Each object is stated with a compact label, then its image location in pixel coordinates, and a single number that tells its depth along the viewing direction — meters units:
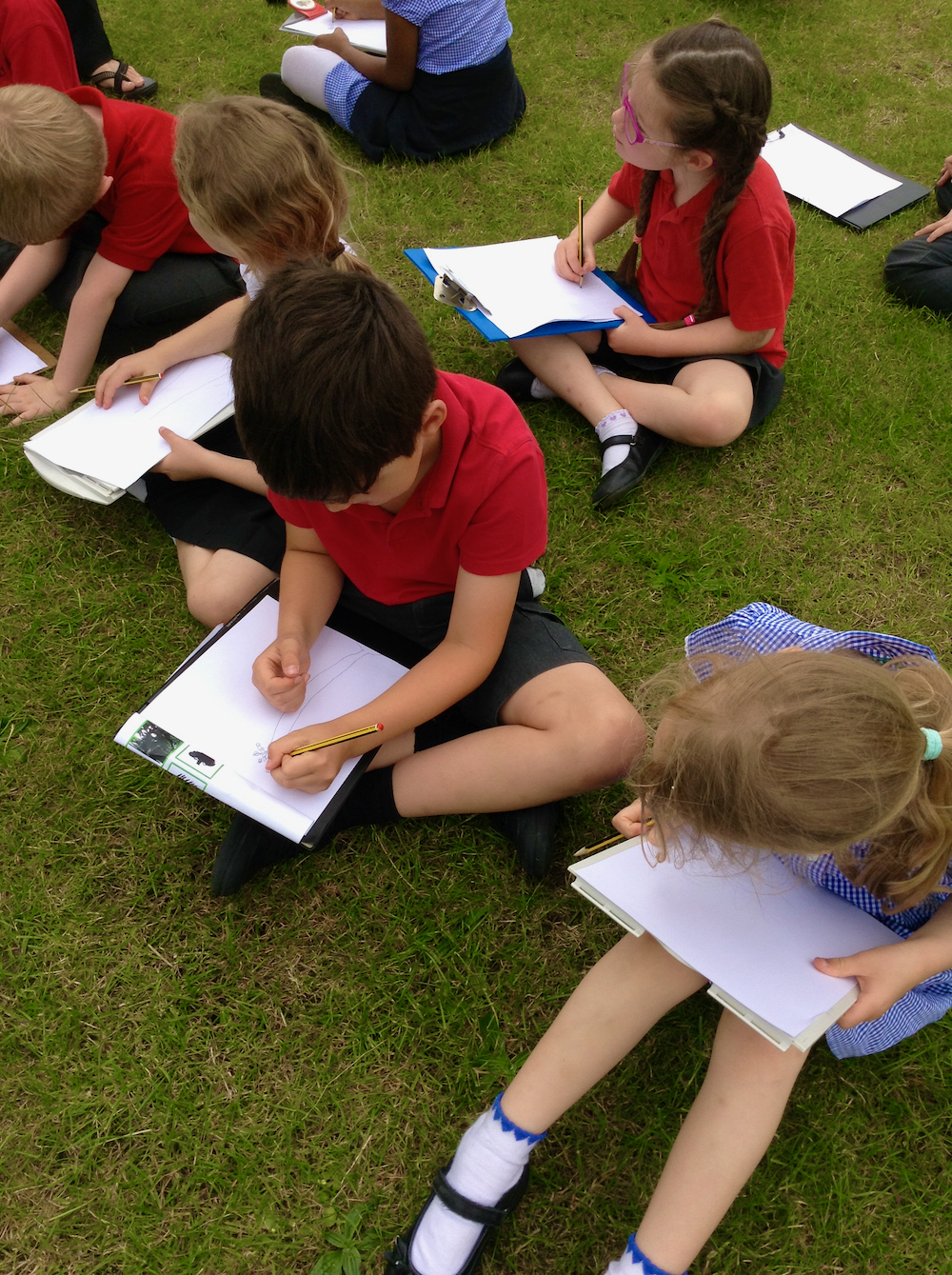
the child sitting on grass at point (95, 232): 1.76
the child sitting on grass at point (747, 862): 0.87
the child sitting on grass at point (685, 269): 1.63
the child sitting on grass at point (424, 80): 2.49
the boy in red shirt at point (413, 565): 1.02
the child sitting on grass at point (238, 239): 1.49
